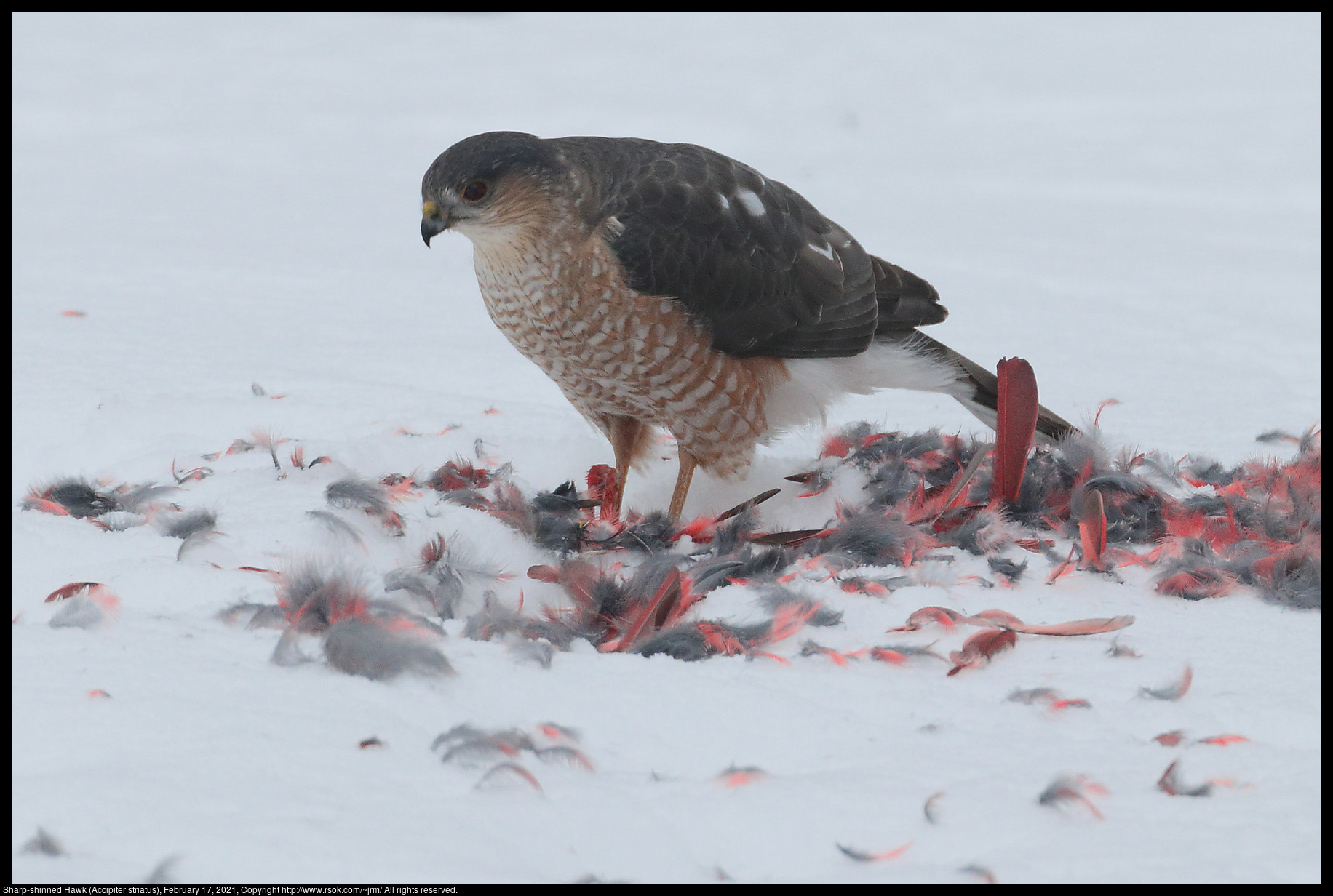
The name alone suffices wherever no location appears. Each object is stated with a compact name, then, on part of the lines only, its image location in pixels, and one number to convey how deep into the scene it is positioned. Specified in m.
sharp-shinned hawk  6.30
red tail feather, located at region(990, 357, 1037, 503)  6.46
